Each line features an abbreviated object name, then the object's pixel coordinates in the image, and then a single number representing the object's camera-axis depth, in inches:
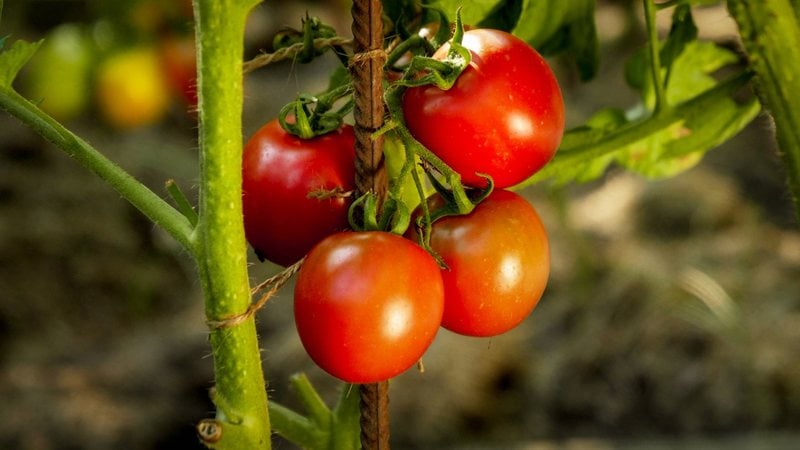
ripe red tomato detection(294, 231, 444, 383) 32.1
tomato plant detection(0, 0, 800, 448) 31.9
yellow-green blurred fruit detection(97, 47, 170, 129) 96.6
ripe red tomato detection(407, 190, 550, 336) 33.1
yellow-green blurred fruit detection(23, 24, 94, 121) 93.9
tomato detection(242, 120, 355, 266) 33.8
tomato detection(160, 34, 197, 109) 97.0
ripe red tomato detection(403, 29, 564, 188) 32.4
